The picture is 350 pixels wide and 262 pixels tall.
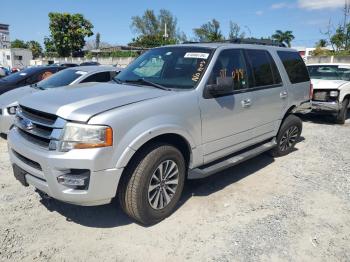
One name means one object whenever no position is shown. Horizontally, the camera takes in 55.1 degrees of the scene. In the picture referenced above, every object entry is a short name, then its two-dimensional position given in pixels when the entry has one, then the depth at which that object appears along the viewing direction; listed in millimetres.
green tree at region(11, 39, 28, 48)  88688
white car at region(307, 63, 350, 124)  8719
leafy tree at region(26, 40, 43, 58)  81200
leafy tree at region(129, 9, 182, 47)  67312
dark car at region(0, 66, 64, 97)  8430
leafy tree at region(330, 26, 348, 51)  28953
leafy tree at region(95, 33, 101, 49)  77688
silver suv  3025
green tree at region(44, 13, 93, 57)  48647
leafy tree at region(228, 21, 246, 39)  41750
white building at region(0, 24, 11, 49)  86750
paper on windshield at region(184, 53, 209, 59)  4160
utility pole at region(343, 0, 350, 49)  27781
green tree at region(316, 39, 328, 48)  43125
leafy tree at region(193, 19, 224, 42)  47650
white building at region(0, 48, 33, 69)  45625
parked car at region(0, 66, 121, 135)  6465
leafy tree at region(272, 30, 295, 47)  66375
